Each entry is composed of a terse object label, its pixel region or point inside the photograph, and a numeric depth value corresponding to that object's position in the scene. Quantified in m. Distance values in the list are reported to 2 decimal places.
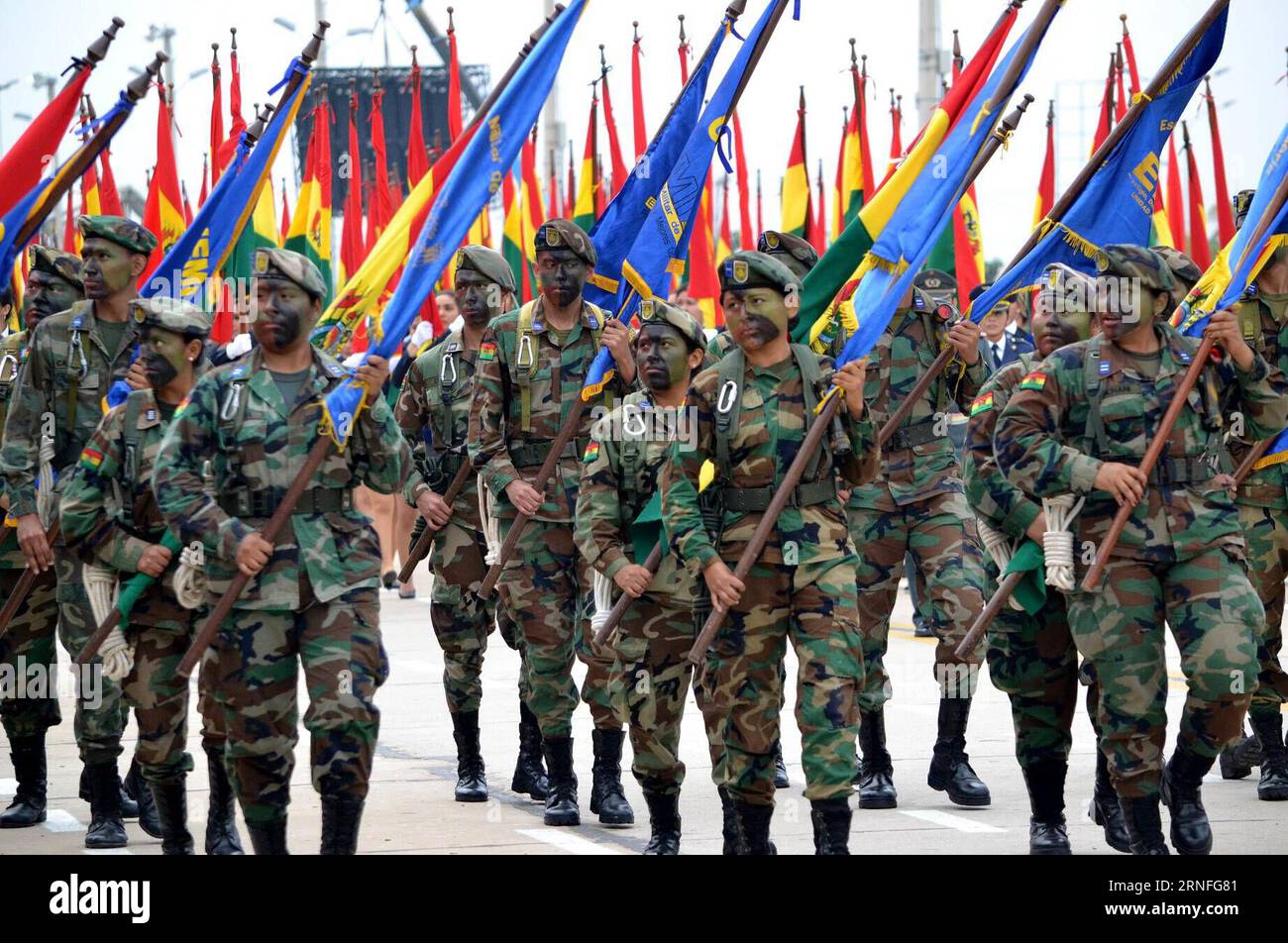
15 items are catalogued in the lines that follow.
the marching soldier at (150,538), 8.24
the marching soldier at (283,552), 7.32
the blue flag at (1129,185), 9.32
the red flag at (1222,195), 18.44
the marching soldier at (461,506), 10.26
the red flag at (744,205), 24.75
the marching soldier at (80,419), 9.04
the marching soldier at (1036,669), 8.41
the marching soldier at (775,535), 7.75
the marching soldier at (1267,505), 9.80
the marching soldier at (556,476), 9.54
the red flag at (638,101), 21.09
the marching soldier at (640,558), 8.42
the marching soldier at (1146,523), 7.70
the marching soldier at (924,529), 9.80
